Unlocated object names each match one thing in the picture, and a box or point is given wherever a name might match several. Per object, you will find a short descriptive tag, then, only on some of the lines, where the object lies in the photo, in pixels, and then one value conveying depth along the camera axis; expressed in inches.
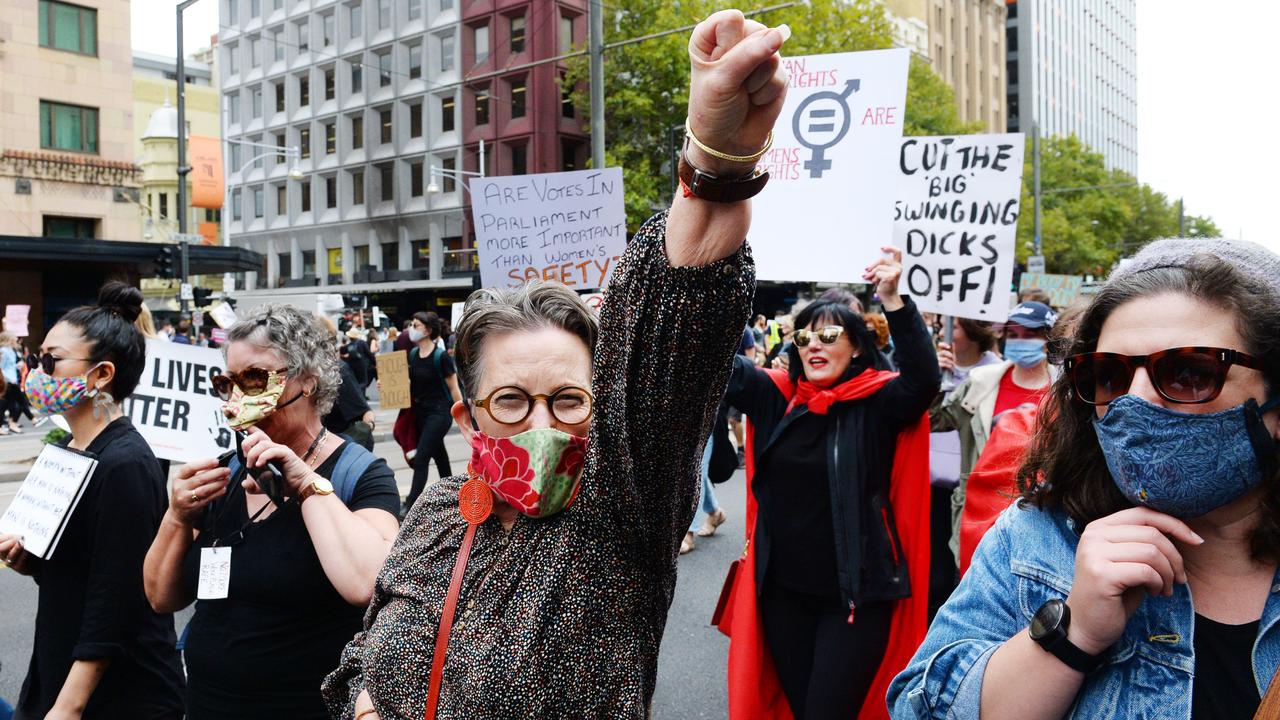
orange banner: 1023.0
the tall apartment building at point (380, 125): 1619.1
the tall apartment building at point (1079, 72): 3280.0
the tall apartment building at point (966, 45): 2436.0
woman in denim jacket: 53.9
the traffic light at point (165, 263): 858.8
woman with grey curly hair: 95.2
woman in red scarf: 138.9
